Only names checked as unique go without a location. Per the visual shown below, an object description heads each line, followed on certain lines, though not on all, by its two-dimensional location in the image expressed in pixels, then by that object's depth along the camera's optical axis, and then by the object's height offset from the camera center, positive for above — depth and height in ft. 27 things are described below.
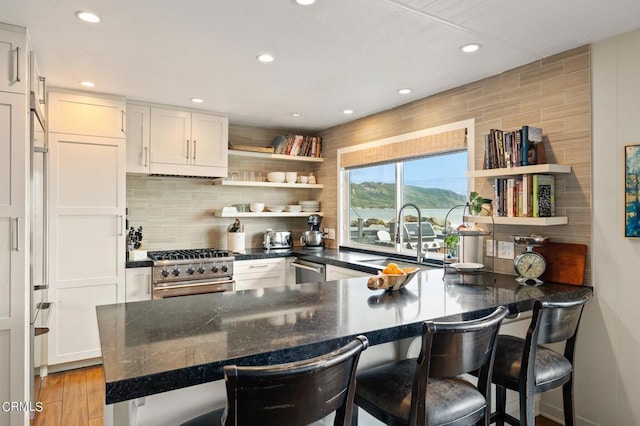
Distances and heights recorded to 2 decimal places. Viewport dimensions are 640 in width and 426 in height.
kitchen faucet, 10.65 -0.79
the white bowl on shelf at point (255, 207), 15.03 +0.26
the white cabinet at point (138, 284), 11.68 -2.10
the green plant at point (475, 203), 9.07 +0.29
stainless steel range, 11.76 -1.81
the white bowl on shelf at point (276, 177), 15.26 +1.44
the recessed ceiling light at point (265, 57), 8.46 +3.39
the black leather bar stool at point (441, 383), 4.30 -2.08
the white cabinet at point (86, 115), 10.71 +2.74
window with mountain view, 11.09 +0.60
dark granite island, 3.69 -1.39
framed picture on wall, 7.18 +0.47
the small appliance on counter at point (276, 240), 15.26 -1.00
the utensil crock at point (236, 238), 14.06 -0.87
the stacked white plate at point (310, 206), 16.26 +0.35
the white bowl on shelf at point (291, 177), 15.53 +1.47
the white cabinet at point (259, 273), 13.32 -2.03
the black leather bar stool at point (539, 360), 5.42 -2.14
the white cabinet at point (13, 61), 7.02 +2.71
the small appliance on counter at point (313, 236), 15.56 -0.85
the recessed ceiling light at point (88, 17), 6.69 +3.36
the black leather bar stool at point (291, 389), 3.11 -1.46
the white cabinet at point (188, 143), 12.49 +2.31
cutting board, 7.90 -0.93
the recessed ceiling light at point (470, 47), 7.94 +3.41
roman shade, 10.50 +2.02
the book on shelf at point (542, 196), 8.11 +0.41
